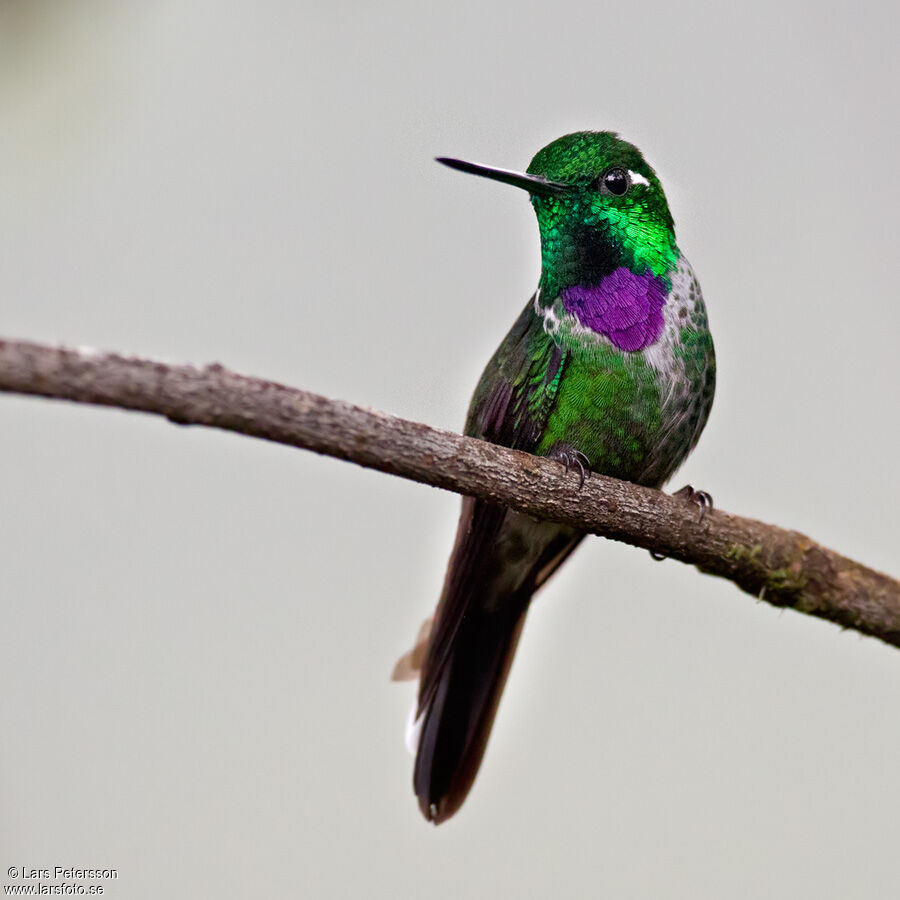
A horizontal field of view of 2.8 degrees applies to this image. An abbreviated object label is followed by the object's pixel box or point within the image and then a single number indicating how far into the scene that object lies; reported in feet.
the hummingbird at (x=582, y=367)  6.74
